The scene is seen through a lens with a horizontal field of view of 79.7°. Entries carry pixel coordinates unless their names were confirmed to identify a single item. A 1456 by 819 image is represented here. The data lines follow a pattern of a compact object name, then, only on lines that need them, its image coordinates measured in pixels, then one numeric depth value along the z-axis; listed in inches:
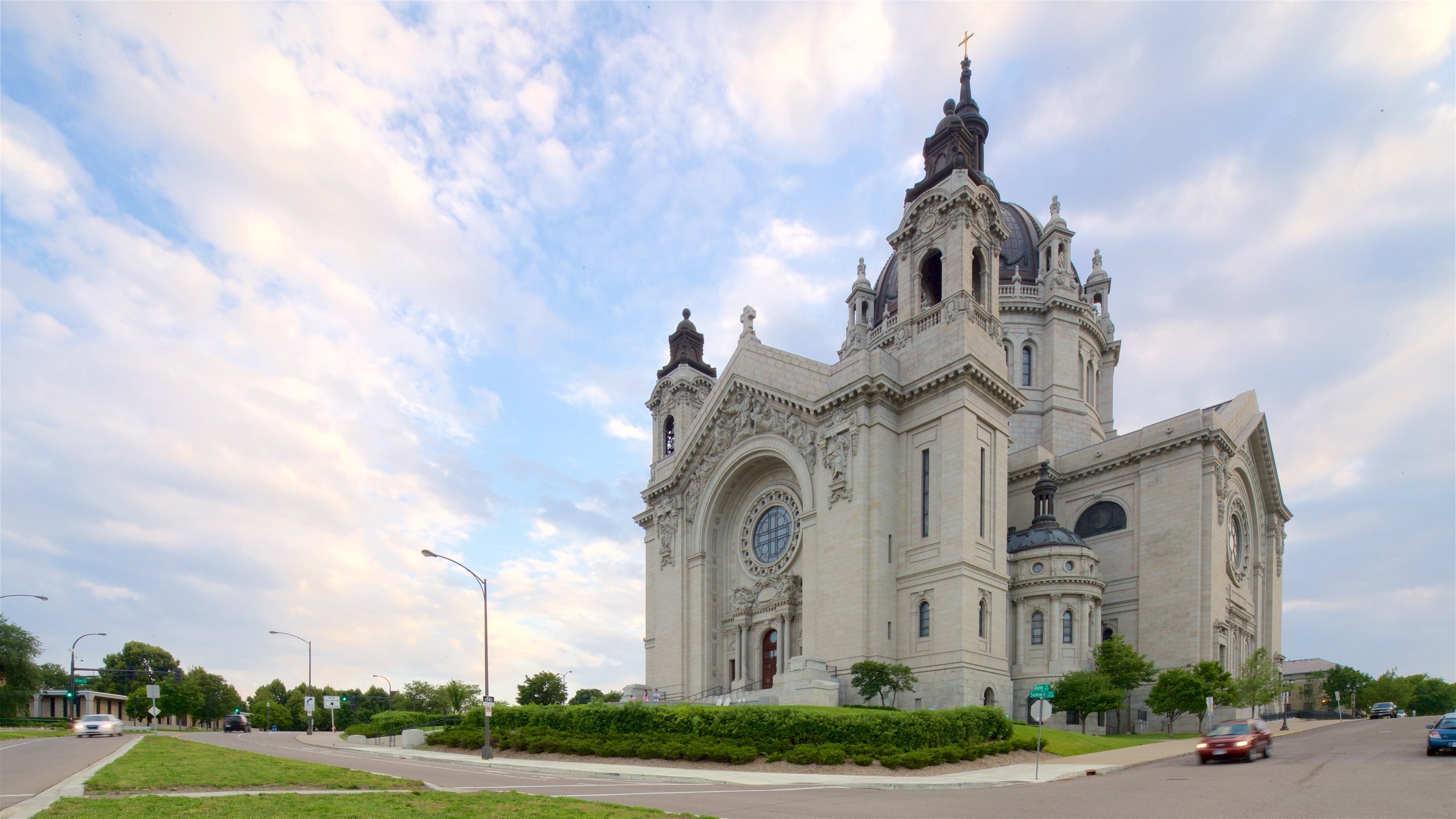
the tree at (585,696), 3794.3
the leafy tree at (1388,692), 3629.4
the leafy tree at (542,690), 3570.4
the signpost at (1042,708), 945.5
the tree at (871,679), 1475.1
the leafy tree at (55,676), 3011.1
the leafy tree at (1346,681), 3550.7
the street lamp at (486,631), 1466.5
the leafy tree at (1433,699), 3986.2
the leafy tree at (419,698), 4404.5
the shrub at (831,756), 1060.5
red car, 1063.0
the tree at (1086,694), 1525.6
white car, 1742.1
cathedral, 1633.9
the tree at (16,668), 2640.3
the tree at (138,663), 4717.0
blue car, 1026.1
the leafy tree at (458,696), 4352.9
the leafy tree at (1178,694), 1574.8
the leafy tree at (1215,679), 1617.9
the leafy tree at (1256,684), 1731.1
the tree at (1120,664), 1624.0
